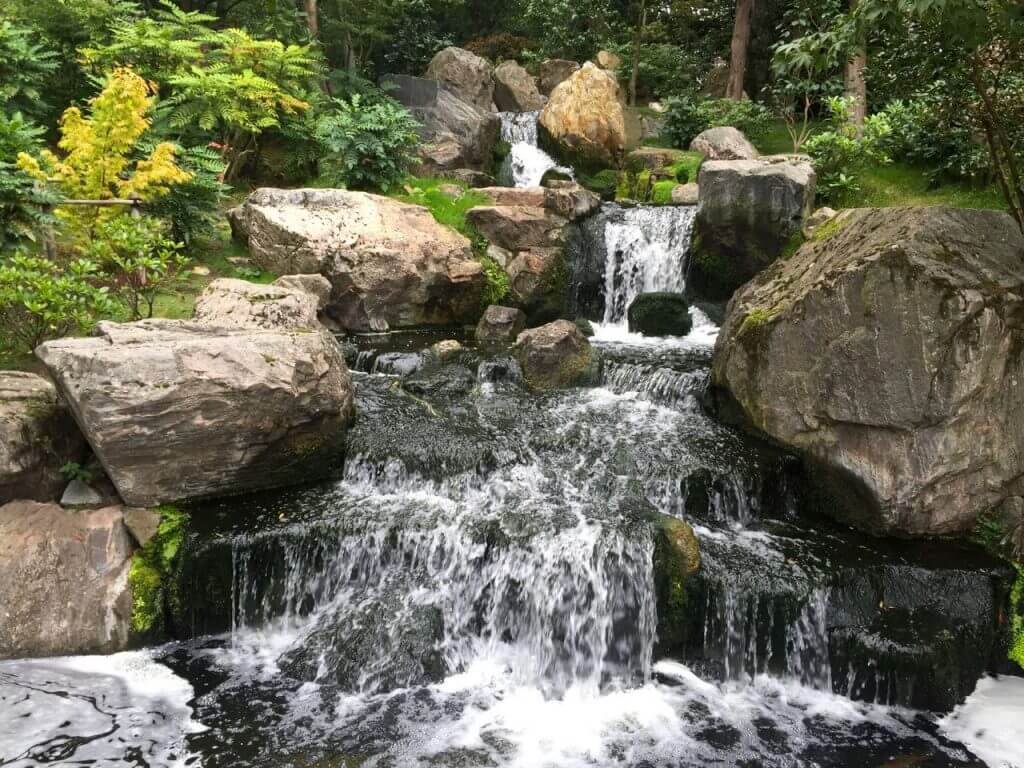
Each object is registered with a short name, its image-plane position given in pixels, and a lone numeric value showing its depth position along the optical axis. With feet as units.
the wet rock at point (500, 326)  42.70
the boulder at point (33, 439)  23.44
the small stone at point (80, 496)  24.40
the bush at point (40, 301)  27.45
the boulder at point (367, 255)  44.09
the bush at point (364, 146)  53.78
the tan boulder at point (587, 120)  65.87
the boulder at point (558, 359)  36.37
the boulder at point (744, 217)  42.52
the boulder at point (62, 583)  21.35
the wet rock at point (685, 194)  54.44
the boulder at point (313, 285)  40.73
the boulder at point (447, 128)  63.21
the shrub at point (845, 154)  48.98
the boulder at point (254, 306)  31.37
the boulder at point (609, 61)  86.79
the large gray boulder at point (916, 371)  23.57
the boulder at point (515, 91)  79.46
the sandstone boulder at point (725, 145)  60.54
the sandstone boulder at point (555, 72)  84.12
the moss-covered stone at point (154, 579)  22.35
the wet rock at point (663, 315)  44.16
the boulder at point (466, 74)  73.92
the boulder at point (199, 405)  22.98
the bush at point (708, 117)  68.08
